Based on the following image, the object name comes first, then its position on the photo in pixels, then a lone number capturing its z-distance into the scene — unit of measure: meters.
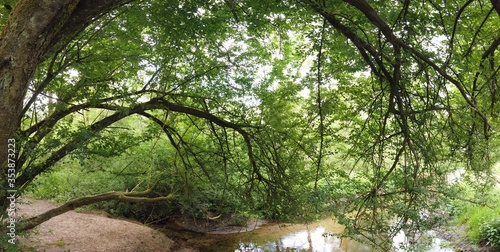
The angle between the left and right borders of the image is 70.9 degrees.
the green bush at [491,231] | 7.27
